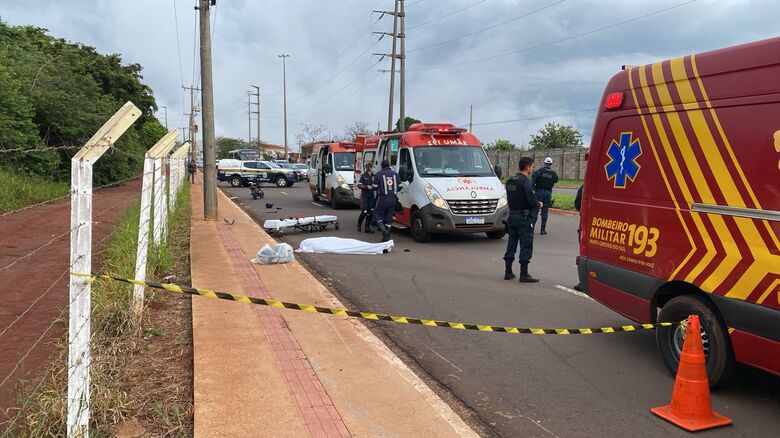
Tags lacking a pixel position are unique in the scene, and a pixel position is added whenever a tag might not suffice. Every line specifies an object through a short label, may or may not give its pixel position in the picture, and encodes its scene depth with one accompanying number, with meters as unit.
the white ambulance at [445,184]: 11.09
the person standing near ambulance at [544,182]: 12.14
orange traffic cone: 3.64
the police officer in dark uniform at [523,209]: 7.79
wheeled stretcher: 12.68
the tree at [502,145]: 76.79
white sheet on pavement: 10.41
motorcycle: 23.92
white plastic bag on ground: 8.70
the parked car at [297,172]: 40.84
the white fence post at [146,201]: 5.25
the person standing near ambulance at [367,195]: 12.73
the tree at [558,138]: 73.94
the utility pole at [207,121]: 14.34
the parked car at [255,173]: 35.69
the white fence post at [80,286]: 3.13
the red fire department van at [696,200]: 3.67
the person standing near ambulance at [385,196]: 11.45
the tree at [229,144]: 115.22
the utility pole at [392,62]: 34.00
